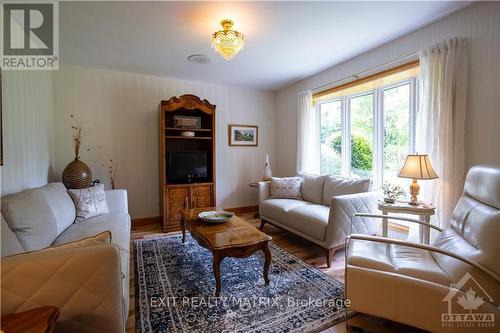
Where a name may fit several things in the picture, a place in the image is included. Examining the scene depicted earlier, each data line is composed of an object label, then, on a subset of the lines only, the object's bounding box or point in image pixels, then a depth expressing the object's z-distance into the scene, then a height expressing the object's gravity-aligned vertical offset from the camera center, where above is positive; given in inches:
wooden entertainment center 139.6 +4.2
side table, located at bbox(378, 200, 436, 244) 83.0 -17.8
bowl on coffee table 92.8 -22.3
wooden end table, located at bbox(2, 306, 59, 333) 30.8 -21.6
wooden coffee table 73.0 -25.3
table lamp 82.0 -2.6
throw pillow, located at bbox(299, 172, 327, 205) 129.2 -14.6
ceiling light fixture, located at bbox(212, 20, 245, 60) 82.7 +43.1
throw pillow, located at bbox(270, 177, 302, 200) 139.8 -15.8
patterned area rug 63.8 -42.7
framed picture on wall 177.2 +20.8
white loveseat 95.6 -22.7
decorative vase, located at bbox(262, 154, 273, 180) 171.3 -7.1
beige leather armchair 50.3 -27.2
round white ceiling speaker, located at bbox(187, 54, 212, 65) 119.9 +54.4
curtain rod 100.1 +45.3
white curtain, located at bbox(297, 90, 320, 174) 154.9 +18.3
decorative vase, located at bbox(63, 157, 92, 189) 115.0 -6.2
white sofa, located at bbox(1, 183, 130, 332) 38.8 -20.9
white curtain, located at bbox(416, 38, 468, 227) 83.8 +15.8
